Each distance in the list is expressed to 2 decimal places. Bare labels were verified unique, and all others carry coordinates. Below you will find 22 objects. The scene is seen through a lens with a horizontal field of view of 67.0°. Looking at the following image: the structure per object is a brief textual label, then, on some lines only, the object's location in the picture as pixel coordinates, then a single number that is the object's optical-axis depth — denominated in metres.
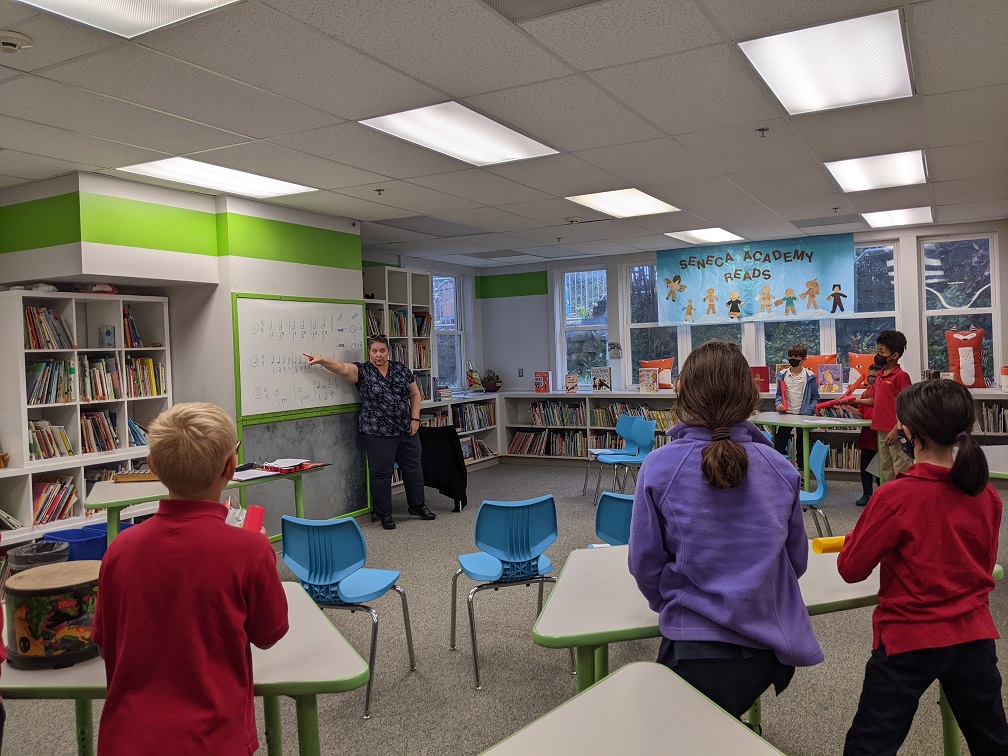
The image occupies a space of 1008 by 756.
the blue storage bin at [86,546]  4.44
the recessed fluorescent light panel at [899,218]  7.12
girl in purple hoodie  1.68
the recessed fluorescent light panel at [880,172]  5.05
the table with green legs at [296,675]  1.74
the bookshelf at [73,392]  4.78
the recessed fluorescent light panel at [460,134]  3.86
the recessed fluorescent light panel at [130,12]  2.54
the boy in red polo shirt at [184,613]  1.50
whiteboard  5.62
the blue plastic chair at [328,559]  3.22
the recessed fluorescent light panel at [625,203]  5.95
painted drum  1.81
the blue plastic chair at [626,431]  7.44
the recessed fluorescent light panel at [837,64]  2.96
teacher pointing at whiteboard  6.47
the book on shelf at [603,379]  9.29
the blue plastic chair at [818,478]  4.75
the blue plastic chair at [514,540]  3.41
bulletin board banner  8.25
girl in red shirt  1.90
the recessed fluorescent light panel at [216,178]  4.70
